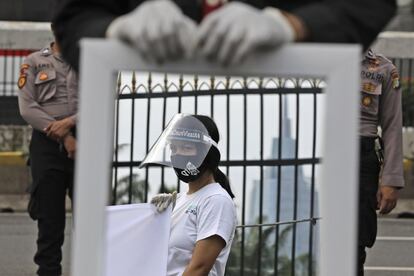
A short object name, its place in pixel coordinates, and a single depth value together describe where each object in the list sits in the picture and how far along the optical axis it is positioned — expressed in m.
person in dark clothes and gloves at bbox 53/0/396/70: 3.10
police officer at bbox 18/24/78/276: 10.35
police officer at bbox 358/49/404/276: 9.20
